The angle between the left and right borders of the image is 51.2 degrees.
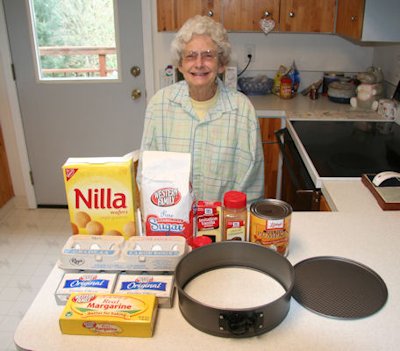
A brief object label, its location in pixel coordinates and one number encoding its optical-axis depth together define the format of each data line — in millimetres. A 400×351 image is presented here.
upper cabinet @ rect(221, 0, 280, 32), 2543
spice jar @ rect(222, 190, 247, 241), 1017
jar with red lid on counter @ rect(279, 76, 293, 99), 2848
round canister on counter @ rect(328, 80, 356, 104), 2773
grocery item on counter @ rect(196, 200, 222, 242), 1076
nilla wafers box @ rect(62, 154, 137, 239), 974
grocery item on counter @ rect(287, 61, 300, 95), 2928
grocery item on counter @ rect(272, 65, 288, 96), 2932
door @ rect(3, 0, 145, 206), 2834
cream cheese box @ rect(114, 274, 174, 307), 877
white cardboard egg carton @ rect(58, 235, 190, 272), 916
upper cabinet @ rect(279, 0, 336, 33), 2549
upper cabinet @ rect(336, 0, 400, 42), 1984
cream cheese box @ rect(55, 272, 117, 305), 889
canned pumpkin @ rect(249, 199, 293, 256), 1000
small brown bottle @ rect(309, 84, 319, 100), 2877
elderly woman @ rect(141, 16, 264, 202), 1765
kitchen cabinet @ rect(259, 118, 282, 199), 2574
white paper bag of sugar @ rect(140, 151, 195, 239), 986
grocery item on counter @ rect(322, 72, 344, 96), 2936
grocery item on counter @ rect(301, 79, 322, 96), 2922
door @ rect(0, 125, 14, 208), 3127
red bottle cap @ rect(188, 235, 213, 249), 1011
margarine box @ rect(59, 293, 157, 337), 806
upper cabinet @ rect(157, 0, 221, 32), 2543
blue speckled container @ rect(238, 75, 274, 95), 2918
